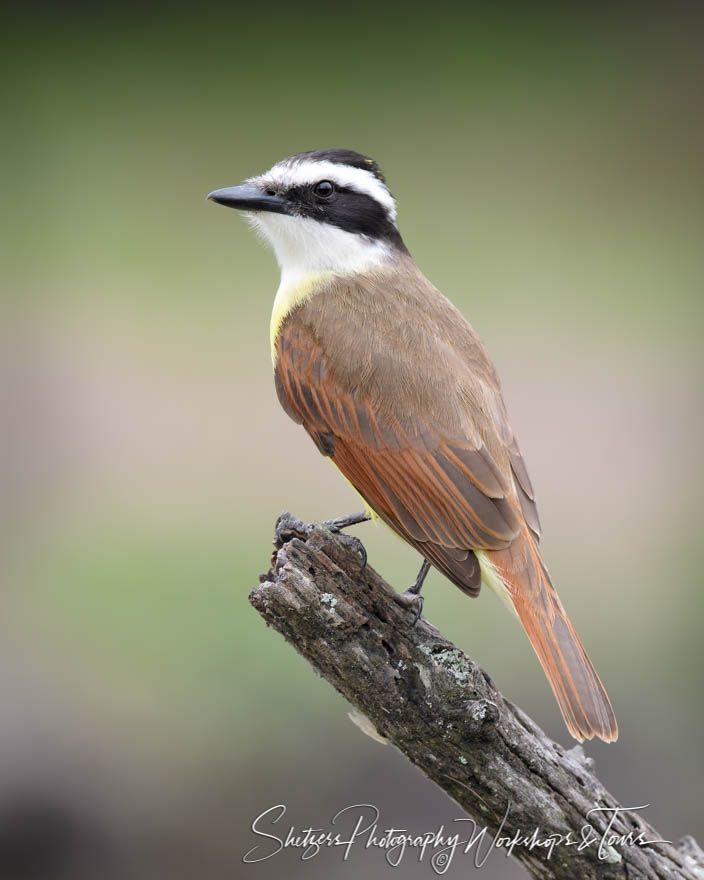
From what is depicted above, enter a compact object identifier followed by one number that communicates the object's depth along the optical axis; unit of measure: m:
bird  6.43
